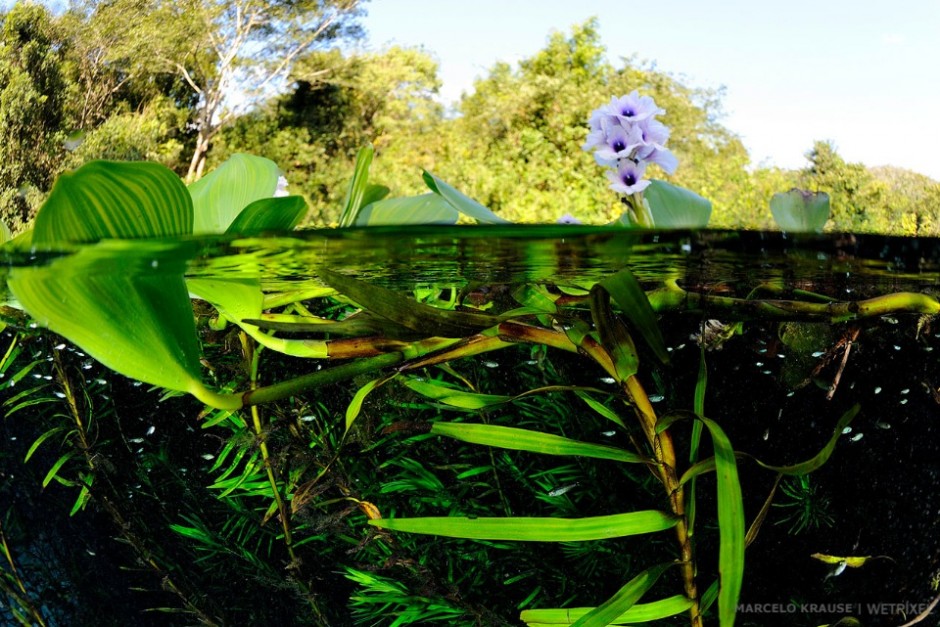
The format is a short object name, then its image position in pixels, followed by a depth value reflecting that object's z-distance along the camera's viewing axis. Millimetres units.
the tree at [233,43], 6746
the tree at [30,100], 4773
